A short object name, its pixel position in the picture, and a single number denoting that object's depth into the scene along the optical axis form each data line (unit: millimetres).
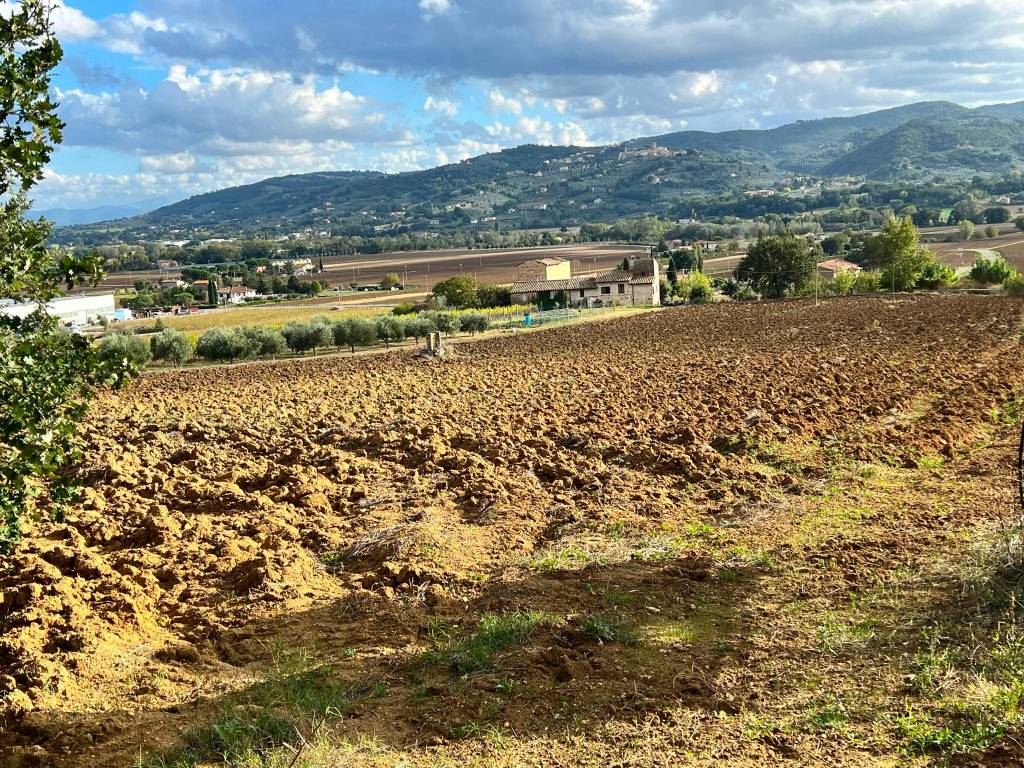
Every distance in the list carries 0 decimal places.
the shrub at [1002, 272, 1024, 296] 50659
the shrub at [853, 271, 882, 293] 72188
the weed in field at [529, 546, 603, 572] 9961
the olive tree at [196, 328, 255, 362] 41969
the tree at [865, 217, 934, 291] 78500
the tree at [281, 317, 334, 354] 44625
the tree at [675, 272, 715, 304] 78688
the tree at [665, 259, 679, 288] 85875
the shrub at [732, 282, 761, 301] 73812
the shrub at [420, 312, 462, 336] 50219
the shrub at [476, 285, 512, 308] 75875
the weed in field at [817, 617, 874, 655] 7492
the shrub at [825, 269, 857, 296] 72125
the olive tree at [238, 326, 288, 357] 42969
